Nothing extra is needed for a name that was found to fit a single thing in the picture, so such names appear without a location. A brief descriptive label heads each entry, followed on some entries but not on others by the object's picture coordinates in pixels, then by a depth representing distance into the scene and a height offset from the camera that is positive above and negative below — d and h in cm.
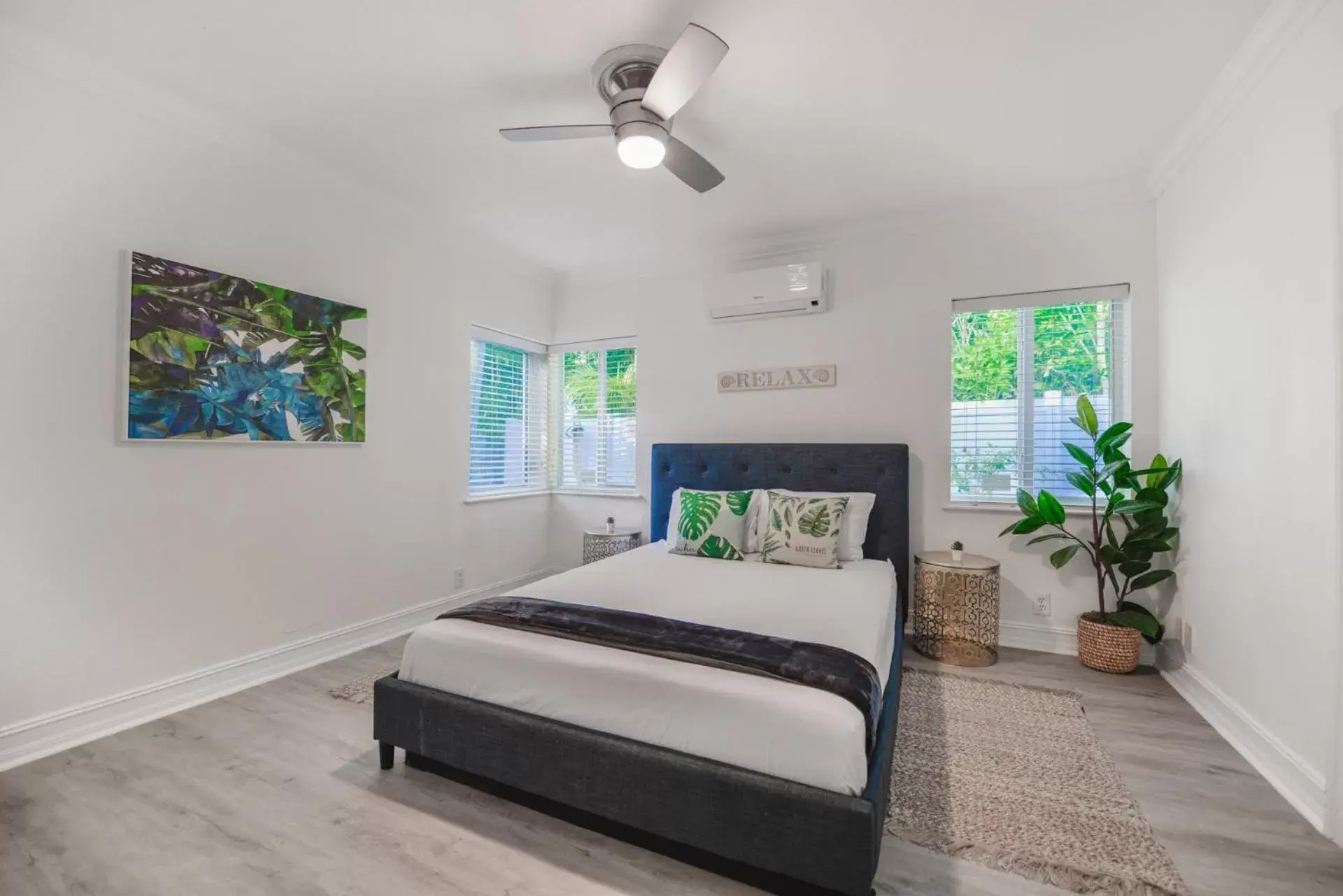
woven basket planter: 279 -95
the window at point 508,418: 411 +29
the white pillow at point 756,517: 318 -35
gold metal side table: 293 -81
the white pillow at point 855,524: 314 -38
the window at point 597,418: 448 +31
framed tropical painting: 229 +43
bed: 137 -81
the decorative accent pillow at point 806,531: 296 -40
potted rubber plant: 272 -37
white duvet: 142 -66
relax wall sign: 366 +53
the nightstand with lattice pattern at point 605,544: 405 -65
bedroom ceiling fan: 178 +122
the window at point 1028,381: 314 +45
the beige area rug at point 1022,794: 155 -111
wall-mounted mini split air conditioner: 357 +108
